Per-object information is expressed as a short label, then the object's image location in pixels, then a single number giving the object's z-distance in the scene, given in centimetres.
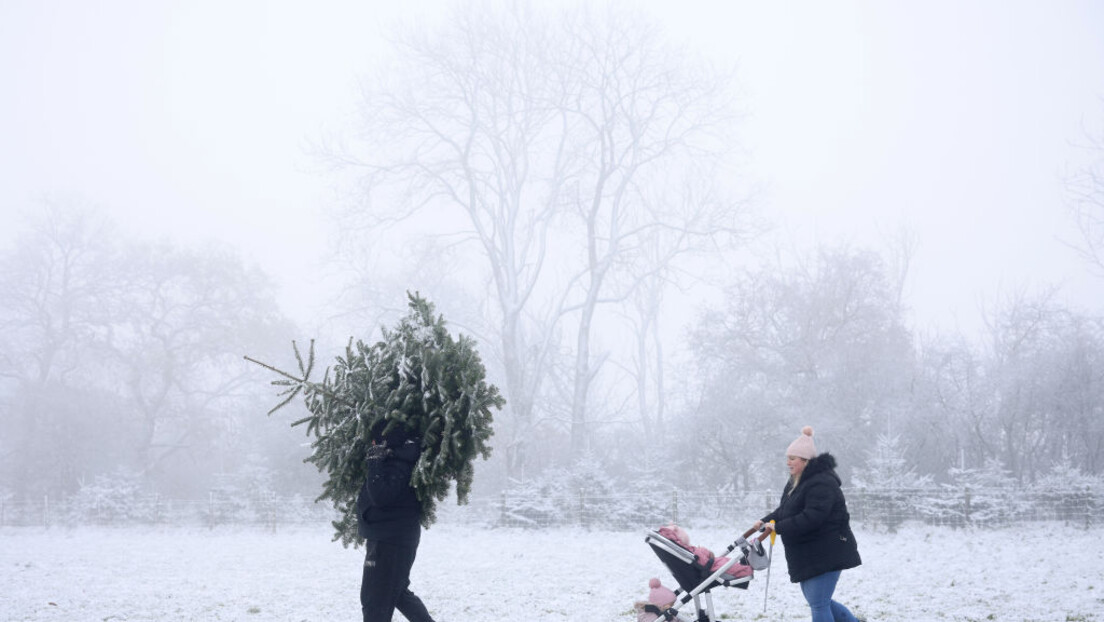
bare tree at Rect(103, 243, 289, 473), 3678
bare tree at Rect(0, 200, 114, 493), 3212
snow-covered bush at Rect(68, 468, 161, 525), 2730
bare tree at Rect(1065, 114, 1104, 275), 1891
